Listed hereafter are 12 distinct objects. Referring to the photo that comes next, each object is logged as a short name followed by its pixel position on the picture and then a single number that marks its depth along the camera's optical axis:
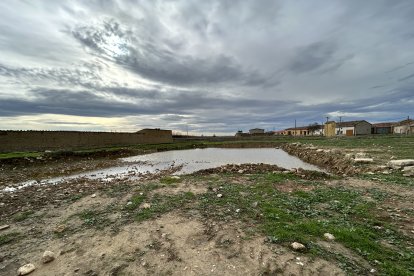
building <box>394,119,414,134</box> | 71.32
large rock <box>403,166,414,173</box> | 10.55
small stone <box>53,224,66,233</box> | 5.79
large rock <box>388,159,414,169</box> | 11.52
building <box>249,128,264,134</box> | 114.82
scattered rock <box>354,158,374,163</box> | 14.09
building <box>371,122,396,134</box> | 82.66
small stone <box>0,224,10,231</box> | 6.06
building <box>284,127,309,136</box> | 106.12
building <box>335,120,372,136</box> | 78.06
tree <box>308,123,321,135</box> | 98.88
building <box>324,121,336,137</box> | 81.12
